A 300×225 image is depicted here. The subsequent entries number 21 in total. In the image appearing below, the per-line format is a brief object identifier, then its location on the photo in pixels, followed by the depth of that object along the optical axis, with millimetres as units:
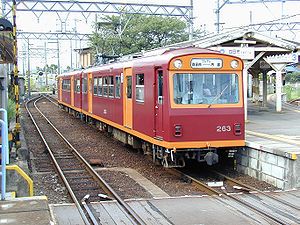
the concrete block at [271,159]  10117
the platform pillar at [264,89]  24359
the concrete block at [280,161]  9805
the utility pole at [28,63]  50125
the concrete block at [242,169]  11398
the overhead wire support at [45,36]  40219
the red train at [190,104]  10555
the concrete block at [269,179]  10133
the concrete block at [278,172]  9812
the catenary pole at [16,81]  12414
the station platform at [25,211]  5293
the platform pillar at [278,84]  21461
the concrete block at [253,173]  10905
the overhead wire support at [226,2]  20966
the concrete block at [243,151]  11442
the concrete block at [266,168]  10328
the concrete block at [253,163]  10930
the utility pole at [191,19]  26019
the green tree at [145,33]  42312
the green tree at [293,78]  69375
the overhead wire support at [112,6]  26484
